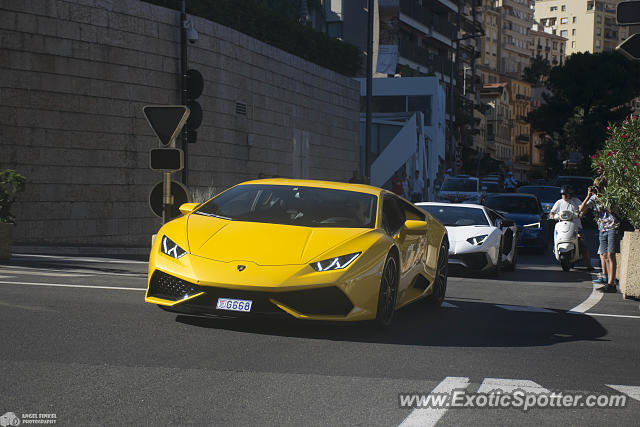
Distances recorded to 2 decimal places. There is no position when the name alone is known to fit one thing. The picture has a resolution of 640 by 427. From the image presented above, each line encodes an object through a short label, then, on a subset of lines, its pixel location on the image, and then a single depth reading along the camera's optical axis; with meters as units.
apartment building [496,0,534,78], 148.19
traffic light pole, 22.58
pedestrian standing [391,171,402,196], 37.94
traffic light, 15.40
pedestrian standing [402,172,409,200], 38.75
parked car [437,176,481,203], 39.00
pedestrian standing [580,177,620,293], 13.96
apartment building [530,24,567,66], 171.62
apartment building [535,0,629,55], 193.38
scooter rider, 18.08
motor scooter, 18.00
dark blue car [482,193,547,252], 23.83
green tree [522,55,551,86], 123.18
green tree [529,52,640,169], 74.44
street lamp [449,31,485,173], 65.00
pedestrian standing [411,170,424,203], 38.04
